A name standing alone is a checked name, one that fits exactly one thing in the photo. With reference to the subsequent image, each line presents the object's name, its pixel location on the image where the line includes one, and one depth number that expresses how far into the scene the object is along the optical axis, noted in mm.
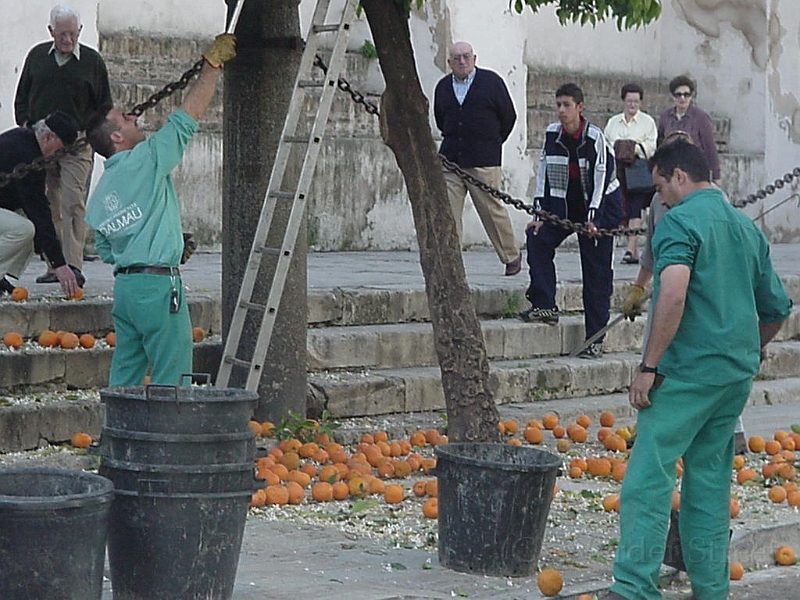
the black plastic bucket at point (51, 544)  9125
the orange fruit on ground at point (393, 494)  14594
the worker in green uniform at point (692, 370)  11258
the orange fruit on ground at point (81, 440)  15664
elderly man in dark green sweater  21156
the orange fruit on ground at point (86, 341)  17375
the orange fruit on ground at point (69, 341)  17203
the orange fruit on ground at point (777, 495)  15328
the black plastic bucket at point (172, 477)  10359
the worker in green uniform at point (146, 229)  14070
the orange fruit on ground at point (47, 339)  17156
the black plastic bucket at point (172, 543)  10414
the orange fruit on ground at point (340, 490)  14773
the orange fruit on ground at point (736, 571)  12992
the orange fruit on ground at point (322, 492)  14609
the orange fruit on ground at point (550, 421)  18797
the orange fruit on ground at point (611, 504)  14586
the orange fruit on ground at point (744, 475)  16250
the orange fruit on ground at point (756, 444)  17953
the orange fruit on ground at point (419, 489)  14953
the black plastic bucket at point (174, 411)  10383
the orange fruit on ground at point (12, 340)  16891
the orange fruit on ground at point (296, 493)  14531
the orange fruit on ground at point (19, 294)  17859
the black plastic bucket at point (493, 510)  11898
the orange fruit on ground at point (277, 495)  14383
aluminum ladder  15609
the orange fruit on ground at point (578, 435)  18234
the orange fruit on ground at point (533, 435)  17828
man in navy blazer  23609
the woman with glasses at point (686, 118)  28719
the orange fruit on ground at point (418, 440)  17406
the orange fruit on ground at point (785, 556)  13852
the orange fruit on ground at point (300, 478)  14937
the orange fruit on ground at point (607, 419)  19375
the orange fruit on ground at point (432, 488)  14898
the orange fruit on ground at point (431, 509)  13898
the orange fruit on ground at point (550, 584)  11531
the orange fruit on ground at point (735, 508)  14148
